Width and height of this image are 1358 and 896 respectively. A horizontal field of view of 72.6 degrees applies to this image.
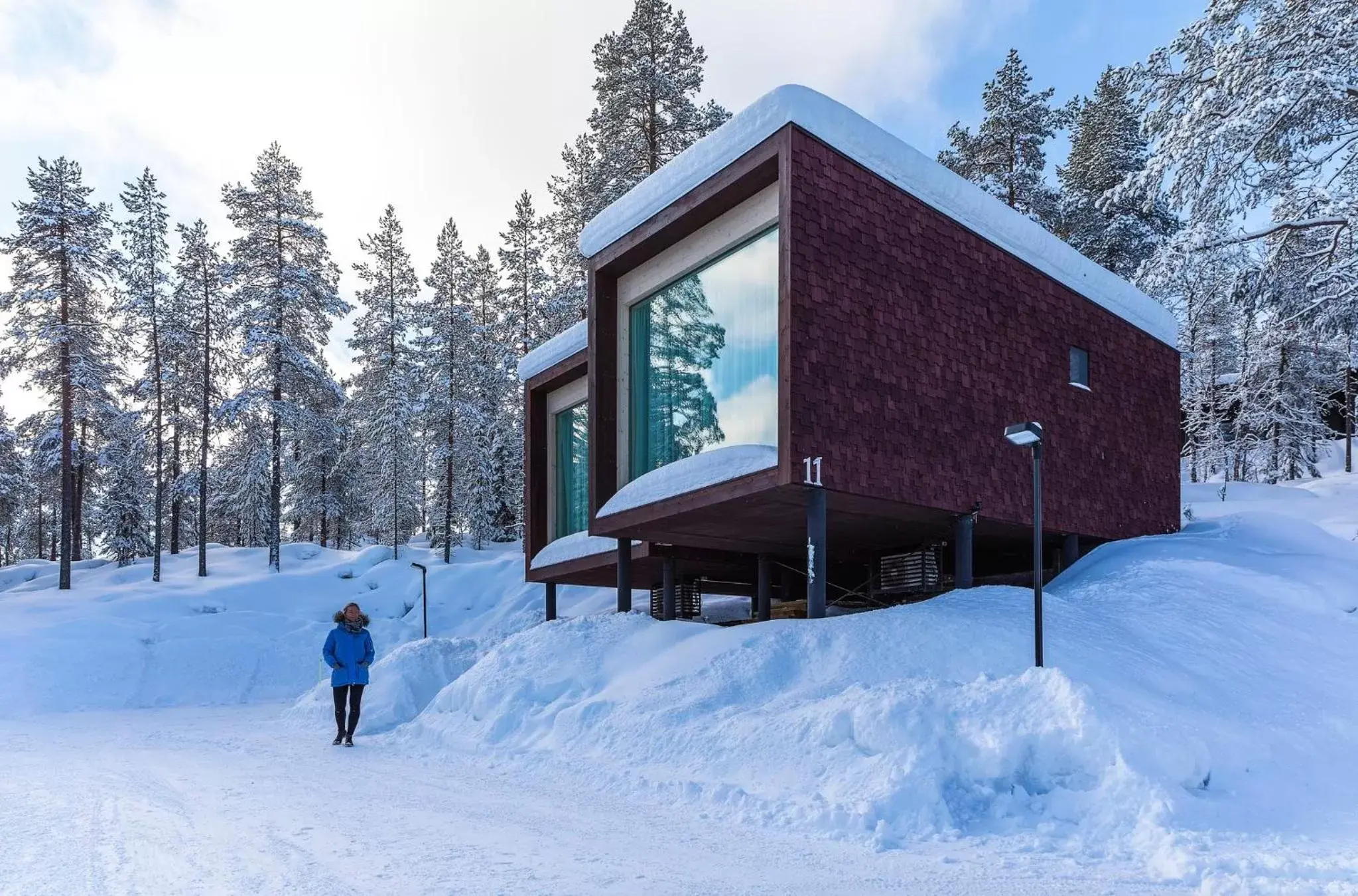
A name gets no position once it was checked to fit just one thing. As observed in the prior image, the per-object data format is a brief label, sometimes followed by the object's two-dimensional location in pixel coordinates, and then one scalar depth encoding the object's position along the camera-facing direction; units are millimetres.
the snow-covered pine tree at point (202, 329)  33812
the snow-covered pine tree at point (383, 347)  39062
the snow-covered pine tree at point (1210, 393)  36875
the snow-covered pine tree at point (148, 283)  33688
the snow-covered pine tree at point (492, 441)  37188
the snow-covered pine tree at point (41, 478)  31359
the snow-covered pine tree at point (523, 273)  37344
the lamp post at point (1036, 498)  8188
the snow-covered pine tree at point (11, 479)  36106
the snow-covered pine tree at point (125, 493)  33656
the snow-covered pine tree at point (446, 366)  36844
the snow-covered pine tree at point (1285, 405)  34688
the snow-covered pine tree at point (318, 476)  41344
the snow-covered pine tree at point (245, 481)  32969
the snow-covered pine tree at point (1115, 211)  31484
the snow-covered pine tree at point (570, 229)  32094
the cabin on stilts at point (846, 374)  10992
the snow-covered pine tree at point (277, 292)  32469
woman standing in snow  10344
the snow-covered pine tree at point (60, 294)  29203
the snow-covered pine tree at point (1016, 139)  32031
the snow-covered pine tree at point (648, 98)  28078
